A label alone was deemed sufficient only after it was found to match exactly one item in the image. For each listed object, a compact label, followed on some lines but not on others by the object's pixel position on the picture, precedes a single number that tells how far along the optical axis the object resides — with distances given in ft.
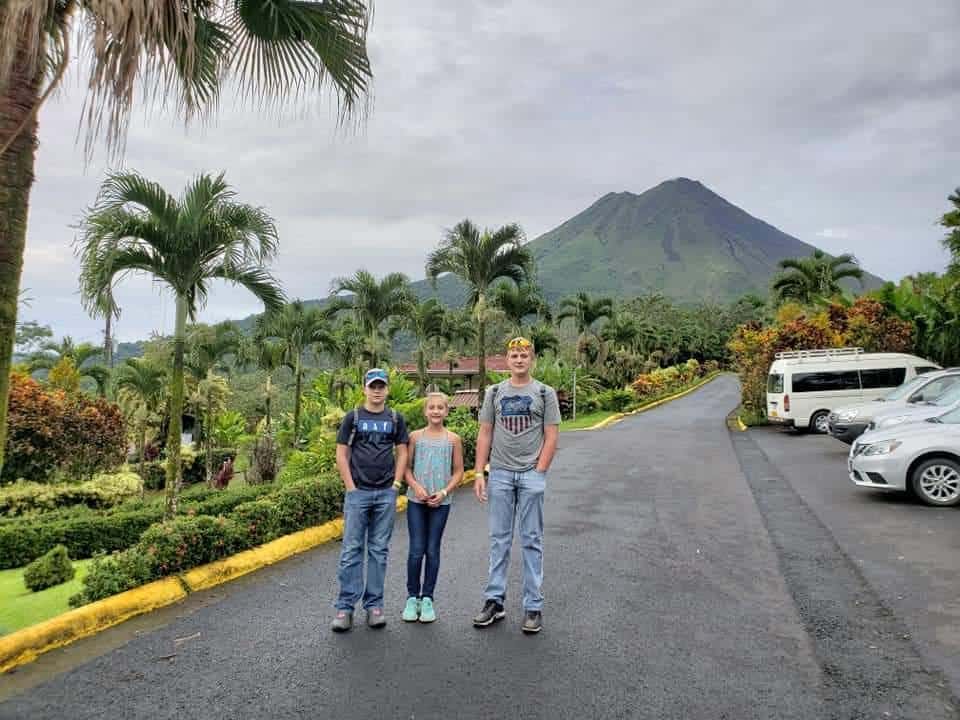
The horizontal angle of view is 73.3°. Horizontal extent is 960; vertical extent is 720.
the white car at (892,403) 36.78
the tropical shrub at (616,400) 100.78
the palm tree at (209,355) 63.10
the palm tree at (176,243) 25.21
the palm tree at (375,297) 67.21
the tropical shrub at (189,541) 16.48
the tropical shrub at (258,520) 19.47
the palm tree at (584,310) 124.16
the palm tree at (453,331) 113.30
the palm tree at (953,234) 56.49
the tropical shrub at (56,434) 43.86
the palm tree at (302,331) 82.02
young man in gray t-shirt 13.55
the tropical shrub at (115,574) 14.96
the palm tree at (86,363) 87.30
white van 55.26
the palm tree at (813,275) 94.53
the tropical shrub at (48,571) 20.89
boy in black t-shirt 13.75
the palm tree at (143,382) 64.44
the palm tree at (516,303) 80.18
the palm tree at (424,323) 93.66
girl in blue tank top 13.87
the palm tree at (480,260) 51.49
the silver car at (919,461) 25.08
